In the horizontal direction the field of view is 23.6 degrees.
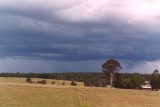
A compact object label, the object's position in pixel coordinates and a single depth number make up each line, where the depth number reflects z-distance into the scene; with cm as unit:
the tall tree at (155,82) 14125
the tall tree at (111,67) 15700
